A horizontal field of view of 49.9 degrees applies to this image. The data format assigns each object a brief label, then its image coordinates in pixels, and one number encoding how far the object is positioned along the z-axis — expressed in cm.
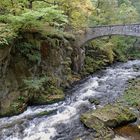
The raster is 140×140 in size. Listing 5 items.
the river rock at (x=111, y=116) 710
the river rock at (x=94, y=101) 900
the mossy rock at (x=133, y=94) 886
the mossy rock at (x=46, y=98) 877
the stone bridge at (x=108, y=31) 1234
